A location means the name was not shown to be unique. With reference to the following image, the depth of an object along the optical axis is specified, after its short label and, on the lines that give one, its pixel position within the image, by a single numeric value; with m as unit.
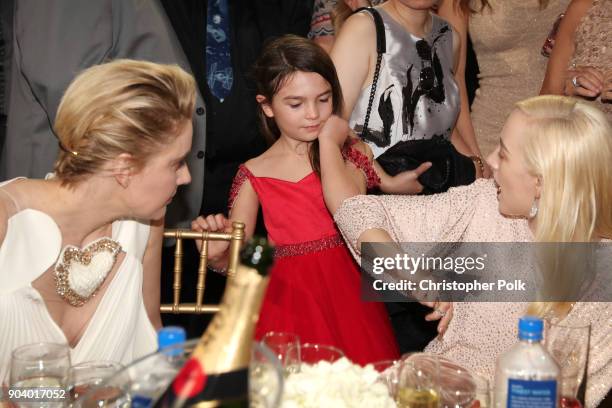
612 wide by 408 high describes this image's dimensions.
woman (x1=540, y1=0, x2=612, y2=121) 3.03
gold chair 1.97
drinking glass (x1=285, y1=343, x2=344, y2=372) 1.33
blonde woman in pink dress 1.80
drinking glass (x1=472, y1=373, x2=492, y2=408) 1.41
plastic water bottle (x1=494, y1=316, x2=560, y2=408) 1.27
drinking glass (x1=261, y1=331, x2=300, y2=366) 1.33
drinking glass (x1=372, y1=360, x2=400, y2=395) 1.32
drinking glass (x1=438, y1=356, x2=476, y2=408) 1.33
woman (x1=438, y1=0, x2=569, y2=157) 3.19
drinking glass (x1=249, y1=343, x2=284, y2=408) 1.02
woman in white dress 1.72
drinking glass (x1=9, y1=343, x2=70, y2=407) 1.34
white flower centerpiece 1.22
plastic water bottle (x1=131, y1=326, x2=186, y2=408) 1.13
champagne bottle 0.93
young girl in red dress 2.50
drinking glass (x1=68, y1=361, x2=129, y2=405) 1.38
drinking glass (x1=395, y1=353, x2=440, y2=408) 1.31
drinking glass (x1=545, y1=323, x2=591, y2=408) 1.43
